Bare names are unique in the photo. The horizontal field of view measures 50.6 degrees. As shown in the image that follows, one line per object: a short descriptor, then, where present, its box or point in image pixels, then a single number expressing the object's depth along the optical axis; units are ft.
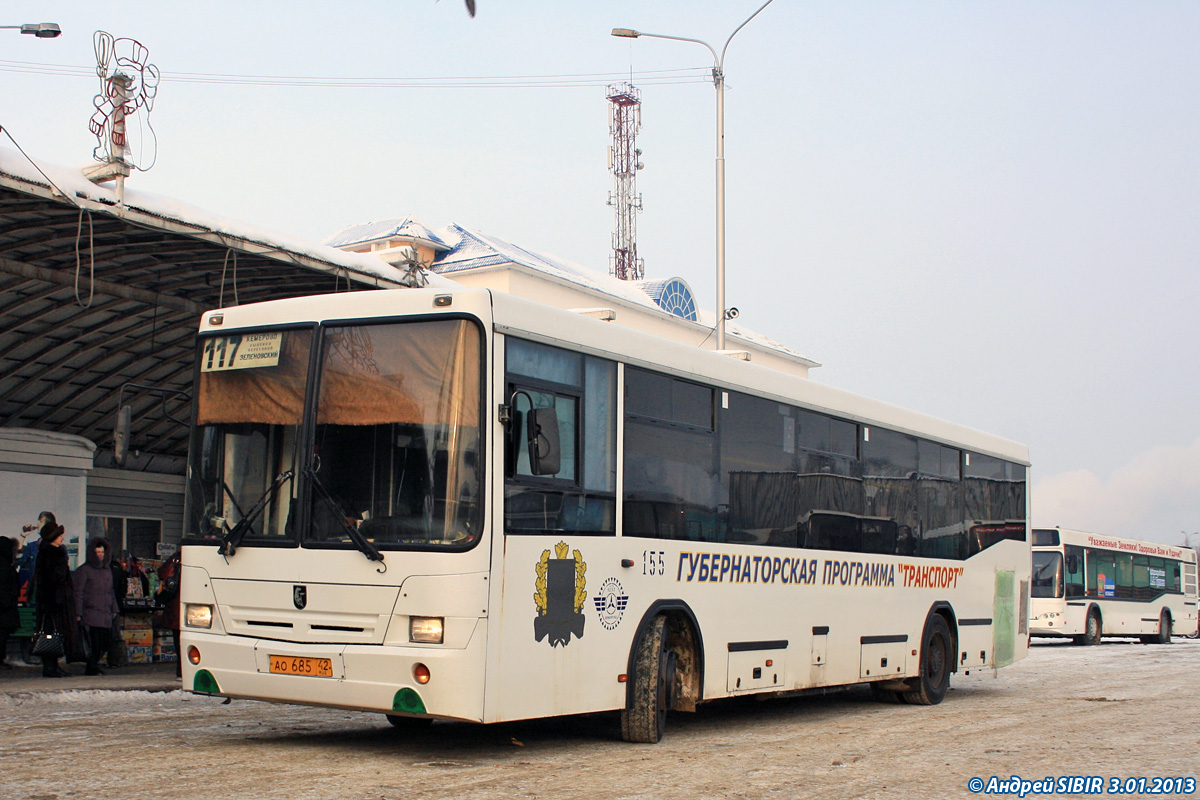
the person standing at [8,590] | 46.44
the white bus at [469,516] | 25.53
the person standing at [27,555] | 55.67
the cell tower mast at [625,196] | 222.28
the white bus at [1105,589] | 103.55
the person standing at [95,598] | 48.70
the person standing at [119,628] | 52.80
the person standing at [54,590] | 46.73
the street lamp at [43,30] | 43.37
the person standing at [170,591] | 46.31
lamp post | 71.10
